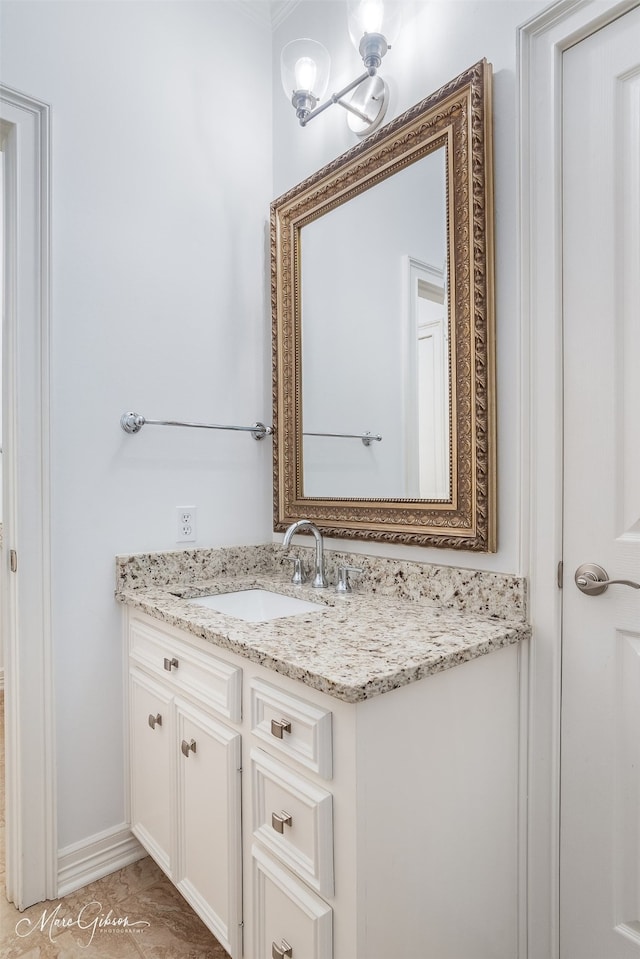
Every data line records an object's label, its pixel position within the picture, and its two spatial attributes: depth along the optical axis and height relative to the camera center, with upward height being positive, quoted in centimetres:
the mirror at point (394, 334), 133 +39
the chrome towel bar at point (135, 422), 169 +16
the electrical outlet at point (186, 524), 182 -17
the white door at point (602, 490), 113 -4
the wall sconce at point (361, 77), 146 +115
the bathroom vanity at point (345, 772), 95 -59
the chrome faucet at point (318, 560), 170 -27
